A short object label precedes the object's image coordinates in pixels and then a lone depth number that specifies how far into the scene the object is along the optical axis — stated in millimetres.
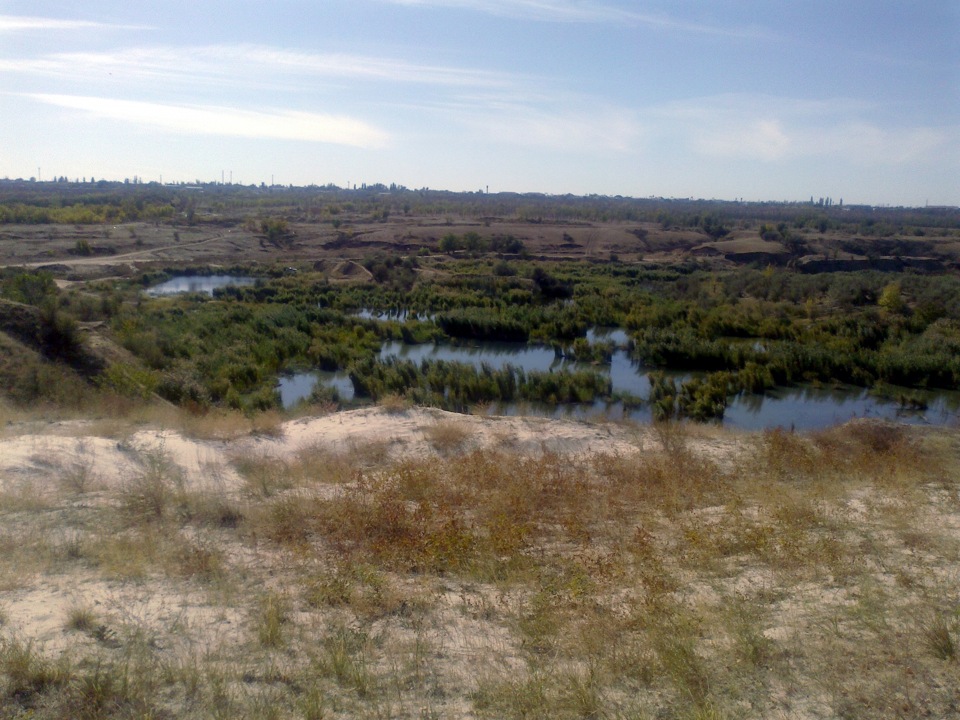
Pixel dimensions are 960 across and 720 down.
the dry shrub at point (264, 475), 8070
